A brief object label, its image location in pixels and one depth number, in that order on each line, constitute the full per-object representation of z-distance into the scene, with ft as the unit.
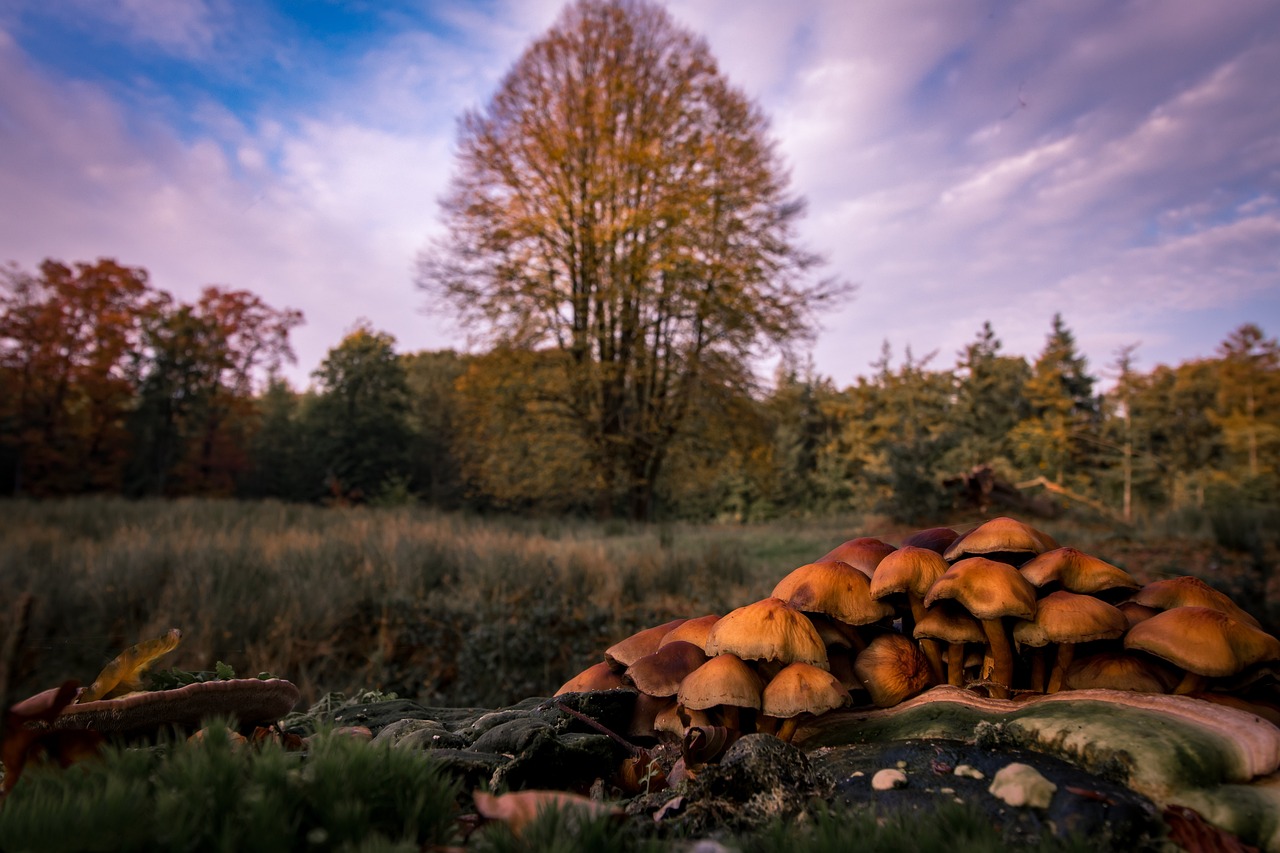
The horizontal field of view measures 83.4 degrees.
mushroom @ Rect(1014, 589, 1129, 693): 0.87
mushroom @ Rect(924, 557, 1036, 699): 0.88
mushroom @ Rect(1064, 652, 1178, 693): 0.89
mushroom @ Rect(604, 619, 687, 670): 1.12
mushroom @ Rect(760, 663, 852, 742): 0.88
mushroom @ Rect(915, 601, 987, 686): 0.94
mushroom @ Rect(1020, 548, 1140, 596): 0.94
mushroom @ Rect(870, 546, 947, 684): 0.96
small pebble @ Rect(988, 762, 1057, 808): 0.71
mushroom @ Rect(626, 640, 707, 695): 0.99
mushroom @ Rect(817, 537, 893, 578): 1.07
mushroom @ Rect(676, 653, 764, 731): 0.90
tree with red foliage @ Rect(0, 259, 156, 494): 47.41
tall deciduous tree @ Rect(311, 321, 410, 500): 63.53
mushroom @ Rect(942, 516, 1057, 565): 0.99
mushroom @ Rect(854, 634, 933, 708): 1.00
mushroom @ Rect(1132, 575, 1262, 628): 0.92
